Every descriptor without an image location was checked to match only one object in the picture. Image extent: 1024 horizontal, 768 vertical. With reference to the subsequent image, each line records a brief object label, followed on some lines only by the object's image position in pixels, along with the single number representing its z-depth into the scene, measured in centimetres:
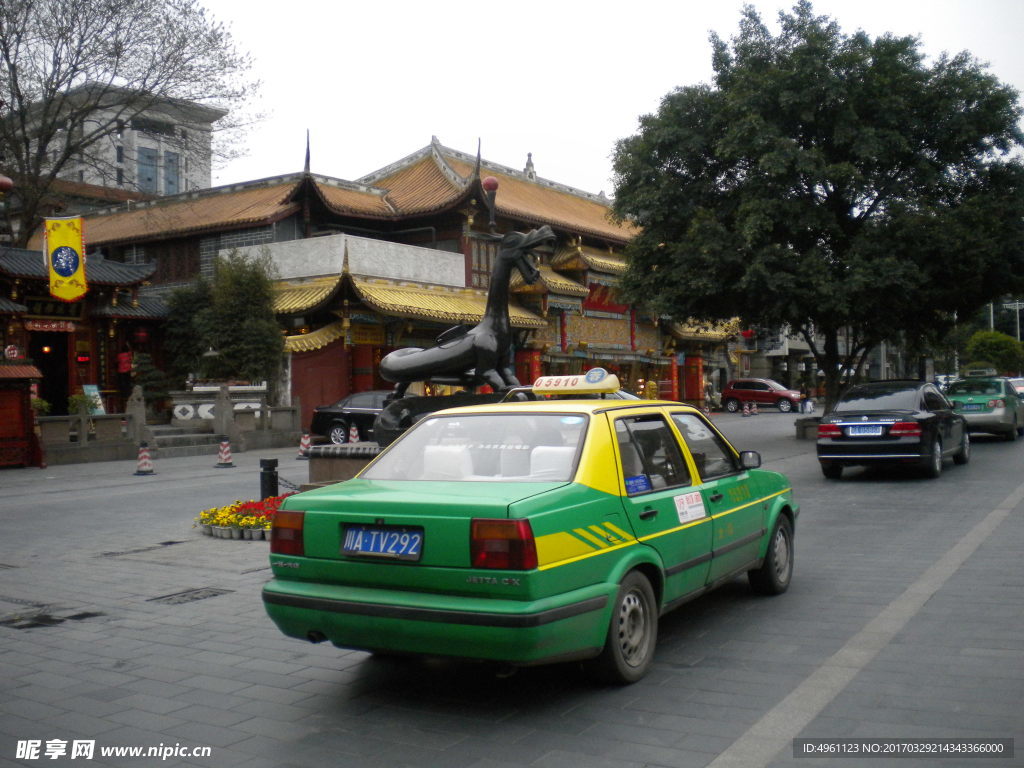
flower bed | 949
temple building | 2688
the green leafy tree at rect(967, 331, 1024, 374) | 4569
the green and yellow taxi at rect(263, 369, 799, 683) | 397
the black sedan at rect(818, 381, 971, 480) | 1284
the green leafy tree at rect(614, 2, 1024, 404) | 1920
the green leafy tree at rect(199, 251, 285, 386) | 2458
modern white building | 2564
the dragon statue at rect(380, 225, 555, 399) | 1277
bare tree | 2283
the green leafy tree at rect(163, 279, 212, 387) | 2734
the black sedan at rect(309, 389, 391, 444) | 2291
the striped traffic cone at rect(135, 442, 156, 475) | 1725
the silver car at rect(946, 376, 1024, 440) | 1967
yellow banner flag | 2173
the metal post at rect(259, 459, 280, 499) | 1096
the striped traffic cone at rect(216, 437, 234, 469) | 1872
